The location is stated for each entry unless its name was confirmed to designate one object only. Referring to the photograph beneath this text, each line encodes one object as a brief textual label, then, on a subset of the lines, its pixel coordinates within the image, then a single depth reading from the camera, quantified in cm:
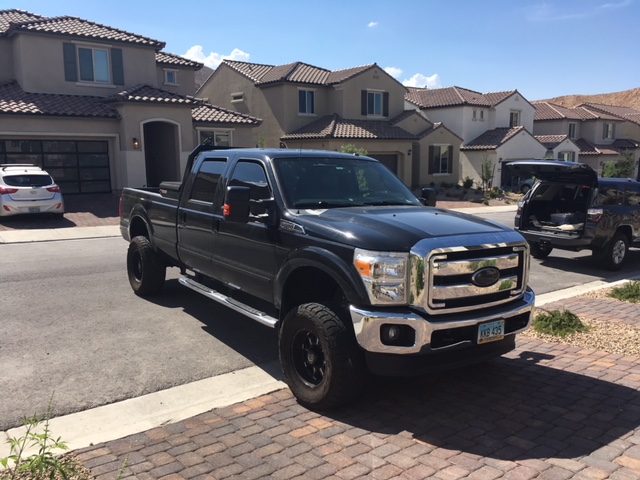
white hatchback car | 1716
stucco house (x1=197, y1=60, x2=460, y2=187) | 3178
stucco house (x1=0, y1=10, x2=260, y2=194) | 2194
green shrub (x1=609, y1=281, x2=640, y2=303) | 852
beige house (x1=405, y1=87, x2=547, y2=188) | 3862
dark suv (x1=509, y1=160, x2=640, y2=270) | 1070
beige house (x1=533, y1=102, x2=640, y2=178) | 4728
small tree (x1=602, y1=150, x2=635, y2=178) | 4116
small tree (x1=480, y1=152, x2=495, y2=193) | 3556
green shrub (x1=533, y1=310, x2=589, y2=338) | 672
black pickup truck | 423
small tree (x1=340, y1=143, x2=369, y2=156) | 2502
